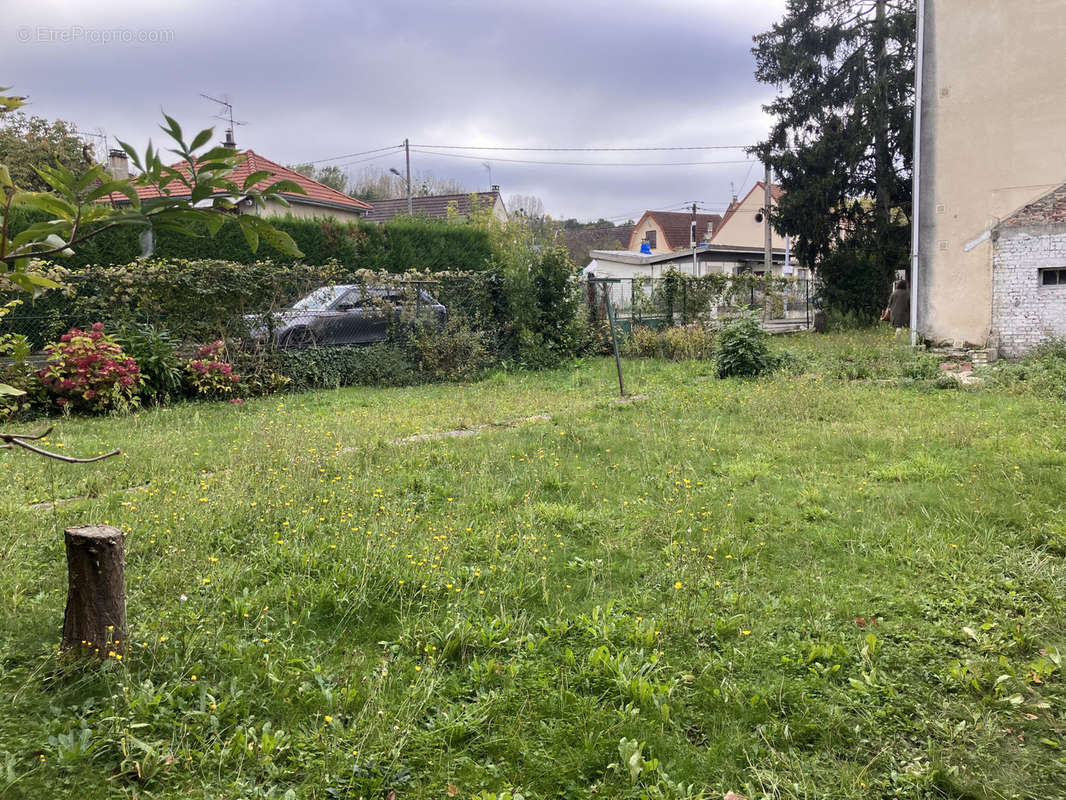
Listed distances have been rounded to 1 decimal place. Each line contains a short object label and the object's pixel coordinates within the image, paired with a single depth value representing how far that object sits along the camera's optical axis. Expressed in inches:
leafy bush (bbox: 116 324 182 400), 358.3
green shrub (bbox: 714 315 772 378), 449.4
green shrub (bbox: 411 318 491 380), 487.8
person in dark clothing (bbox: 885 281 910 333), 631.8
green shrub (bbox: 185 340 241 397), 376.5
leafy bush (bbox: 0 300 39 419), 299.6
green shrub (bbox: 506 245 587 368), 534.9
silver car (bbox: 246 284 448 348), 436.1
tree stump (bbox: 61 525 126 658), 102.0
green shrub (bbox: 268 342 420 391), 434.0
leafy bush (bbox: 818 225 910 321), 781.9
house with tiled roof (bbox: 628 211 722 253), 2154.3
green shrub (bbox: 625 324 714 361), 578.6
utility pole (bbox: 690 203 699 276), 1238.9
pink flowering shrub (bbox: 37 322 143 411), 320.5
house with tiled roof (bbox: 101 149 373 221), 812.6
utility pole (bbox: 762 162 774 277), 1179.4
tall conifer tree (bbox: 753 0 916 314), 765.9
